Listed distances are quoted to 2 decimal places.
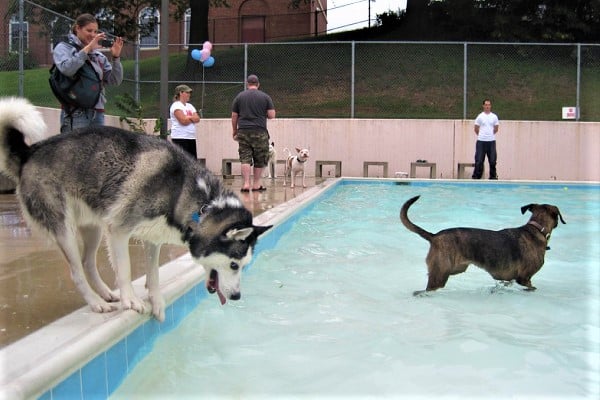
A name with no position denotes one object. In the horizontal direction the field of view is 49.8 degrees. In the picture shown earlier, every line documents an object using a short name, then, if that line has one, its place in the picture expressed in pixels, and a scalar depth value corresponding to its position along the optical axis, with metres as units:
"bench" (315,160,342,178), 17.89
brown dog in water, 5.14
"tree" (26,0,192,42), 24.36
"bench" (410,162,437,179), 18.16
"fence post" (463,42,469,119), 19.36
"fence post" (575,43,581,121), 19.27
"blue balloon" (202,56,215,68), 18.95
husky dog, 3.64
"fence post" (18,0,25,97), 11.00
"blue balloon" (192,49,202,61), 19.02
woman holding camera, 5.24
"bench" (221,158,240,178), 17.14
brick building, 34.75
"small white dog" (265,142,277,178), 15.52
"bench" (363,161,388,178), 18.17
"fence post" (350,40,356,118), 19.59
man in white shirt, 16.89
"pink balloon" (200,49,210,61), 18.31
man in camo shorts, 11.13
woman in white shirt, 10.22
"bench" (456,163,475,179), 18.19
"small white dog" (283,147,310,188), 13.55
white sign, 19.38
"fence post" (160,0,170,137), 12.70
